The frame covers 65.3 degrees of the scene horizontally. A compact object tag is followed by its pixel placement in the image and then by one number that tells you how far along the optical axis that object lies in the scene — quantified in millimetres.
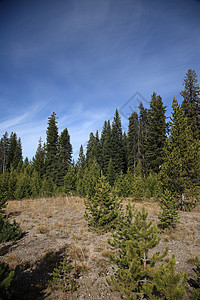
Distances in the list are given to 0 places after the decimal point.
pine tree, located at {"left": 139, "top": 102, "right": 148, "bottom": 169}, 33734
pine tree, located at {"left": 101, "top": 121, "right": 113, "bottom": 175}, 37750
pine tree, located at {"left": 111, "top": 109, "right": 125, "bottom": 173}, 35531
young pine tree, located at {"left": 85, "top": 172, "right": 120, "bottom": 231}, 8148
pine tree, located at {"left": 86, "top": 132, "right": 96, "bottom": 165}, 53312
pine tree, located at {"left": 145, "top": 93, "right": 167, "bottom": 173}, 24323
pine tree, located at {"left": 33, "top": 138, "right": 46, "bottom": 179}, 36159
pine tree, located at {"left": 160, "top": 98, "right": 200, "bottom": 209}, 11930
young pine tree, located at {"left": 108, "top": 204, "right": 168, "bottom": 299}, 3023
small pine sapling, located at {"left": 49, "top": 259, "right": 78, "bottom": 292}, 4118
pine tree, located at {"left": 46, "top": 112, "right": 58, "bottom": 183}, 31609
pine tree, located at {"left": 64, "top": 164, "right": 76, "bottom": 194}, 20906
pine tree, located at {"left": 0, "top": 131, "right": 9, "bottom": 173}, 50872
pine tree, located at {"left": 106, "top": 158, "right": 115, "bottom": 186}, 30498
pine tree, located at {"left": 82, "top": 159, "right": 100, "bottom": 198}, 15543
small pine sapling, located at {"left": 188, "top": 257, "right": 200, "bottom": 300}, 4174
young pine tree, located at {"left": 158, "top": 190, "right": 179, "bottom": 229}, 8078
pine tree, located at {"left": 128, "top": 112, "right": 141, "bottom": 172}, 32375
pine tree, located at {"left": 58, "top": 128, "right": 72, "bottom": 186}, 29391
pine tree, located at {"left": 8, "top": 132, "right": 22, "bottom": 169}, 50656
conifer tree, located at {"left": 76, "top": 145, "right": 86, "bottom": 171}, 54625
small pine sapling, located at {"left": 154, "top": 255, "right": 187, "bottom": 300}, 2473
